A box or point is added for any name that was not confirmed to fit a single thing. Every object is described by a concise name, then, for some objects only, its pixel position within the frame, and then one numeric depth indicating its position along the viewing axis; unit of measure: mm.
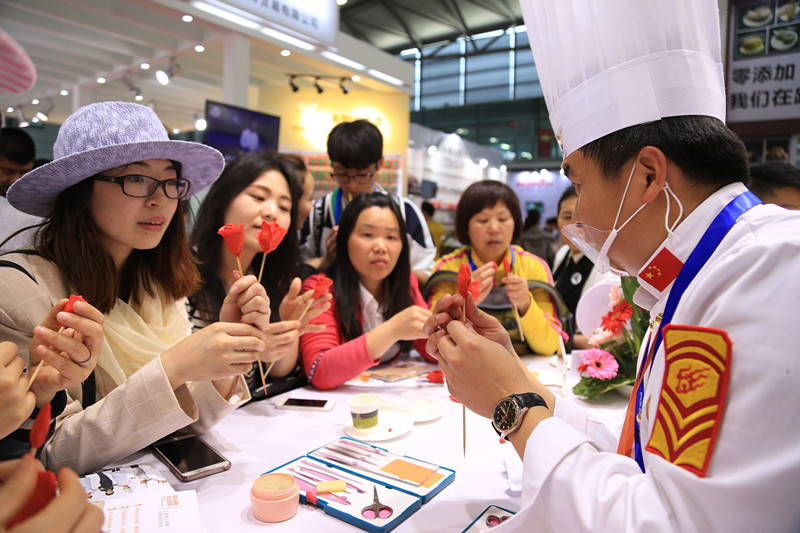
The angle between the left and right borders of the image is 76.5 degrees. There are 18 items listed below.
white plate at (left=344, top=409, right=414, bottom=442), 1720
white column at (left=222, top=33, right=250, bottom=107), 5953
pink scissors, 1248
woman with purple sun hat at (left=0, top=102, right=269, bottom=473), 1430
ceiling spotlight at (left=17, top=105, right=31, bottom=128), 11344
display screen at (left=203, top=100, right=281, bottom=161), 5059
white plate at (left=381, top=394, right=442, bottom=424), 1913
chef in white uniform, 765
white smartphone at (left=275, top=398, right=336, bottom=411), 2061
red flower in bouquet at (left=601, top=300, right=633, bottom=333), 2162
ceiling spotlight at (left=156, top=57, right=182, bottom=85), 7043
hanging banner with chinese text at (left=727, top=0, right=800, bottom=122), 3051
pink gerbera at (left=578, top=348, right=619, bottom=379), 2074
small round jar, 1229
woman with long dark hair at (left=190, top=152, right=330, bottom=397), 2361
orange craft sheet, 1422
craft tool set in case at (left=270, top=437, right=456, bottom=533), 1256
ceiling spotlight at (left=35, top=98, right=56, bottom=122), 10305
